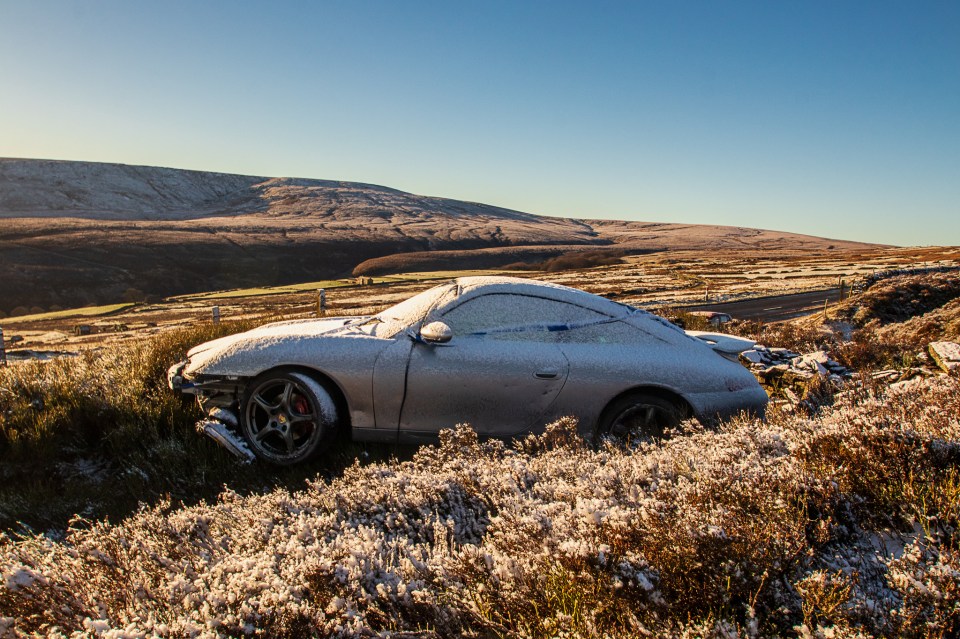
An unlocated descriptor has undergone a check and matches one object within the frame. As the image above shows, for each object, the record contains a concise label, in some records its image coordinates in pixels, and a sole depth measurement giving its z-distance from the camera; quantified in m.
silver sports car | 3.93
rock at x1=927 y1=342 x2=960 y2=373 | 4.95
